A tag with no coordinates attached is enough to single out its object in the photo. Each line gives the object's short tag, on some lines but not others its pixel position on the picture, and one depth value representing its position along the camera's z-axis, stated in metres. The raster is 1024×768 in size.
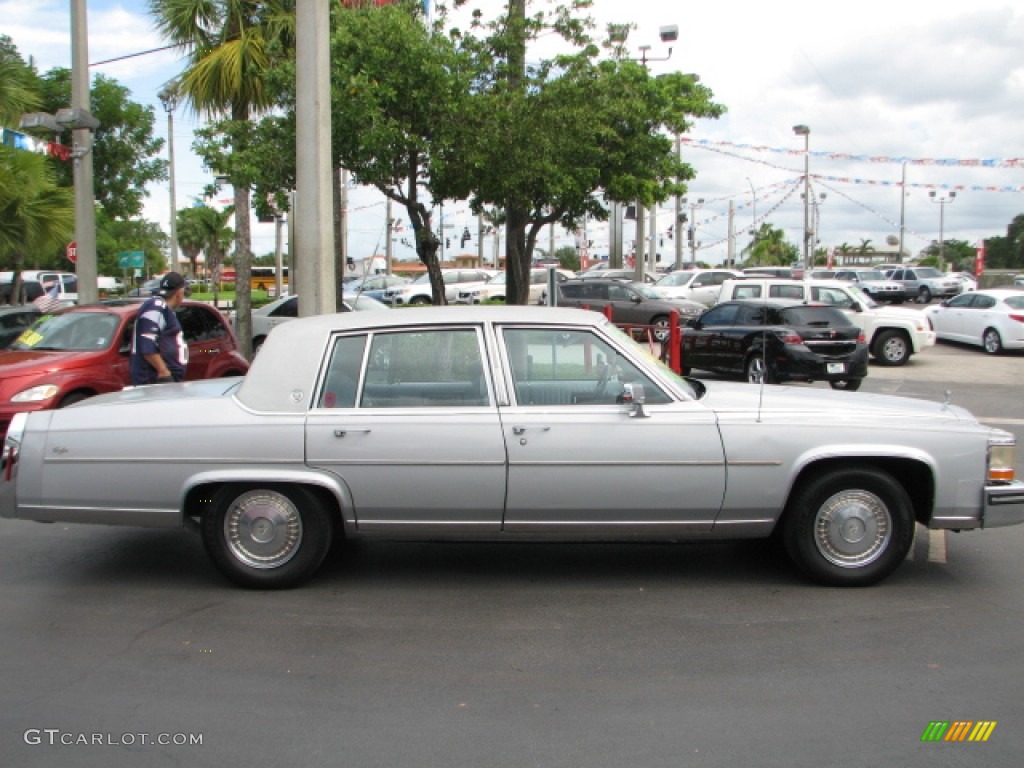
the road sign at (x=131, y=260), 36.75
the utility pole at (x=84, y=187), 13.64
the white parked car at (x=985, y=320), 21.44
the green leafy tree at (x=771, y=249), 94.12
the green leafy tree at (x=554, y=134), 13.35
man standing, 8.04
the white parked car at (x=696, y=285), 31.50
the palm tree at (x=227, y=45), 16.05
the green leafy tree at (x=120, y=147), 29.14
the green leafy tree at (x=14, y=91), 16.05
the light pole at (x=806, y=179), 44.81
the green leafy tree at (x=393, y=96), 12.56
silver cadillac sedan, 5.29
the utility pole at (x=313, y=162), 9.88
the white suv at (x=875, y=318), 19.34
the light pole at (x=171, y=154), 41.06
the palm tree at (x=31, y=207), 15.82
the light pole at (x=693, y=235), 72.00
